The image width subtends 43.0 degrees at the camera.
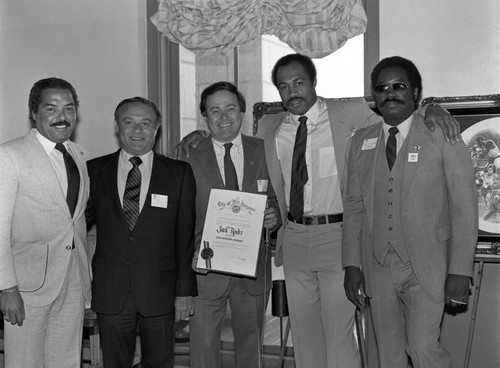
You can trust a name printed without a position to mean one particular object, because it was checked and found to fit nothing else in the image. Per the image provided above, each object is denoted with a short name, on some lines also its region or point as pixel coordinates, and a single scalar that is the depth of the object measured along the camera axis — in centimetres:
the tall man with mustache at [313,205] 354
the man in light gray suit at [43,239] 299
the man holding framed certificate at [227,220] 350
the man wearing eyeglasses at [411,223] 308
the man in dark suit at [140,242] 325
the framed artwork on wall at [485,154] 395
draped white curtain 454
